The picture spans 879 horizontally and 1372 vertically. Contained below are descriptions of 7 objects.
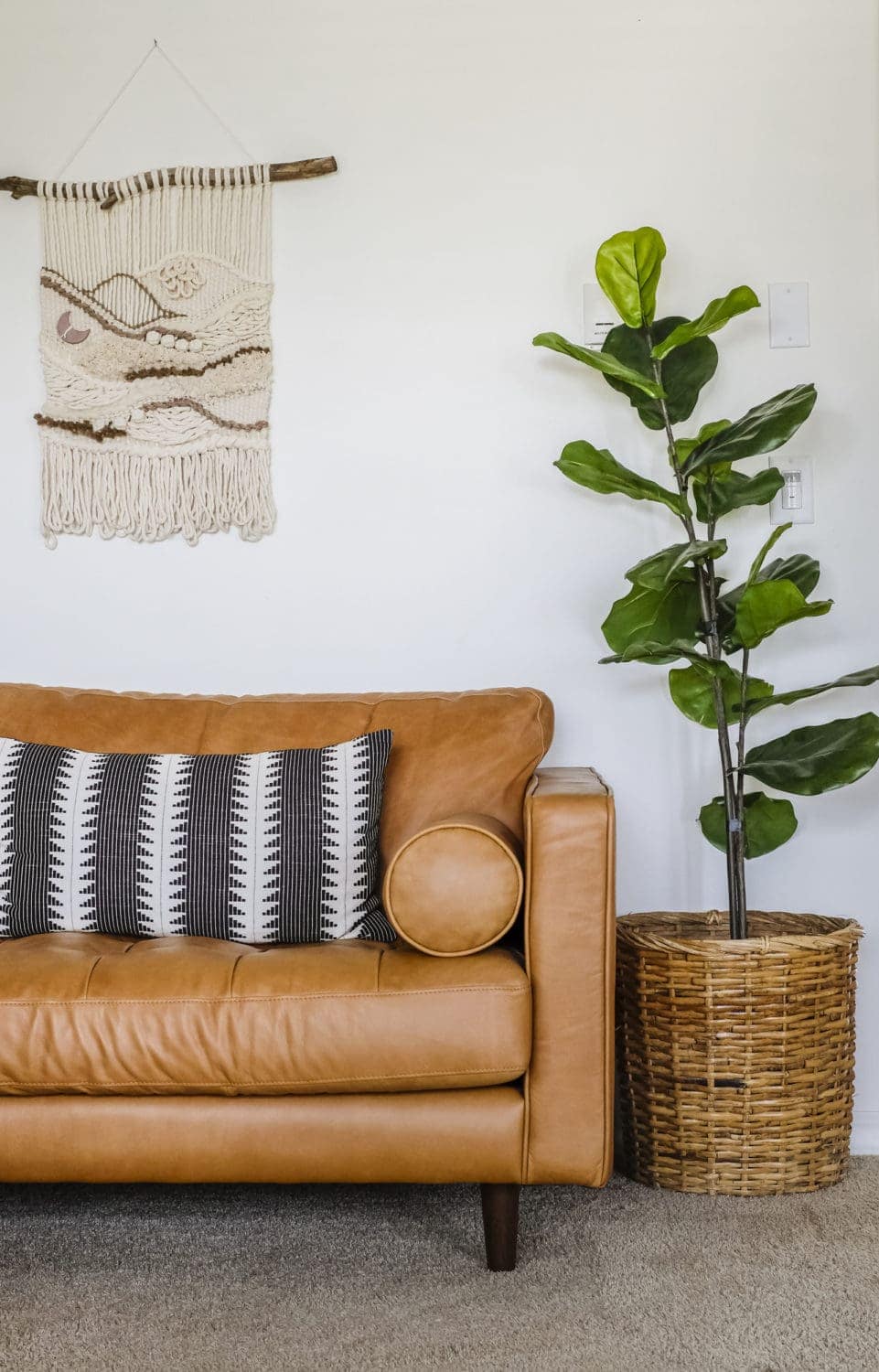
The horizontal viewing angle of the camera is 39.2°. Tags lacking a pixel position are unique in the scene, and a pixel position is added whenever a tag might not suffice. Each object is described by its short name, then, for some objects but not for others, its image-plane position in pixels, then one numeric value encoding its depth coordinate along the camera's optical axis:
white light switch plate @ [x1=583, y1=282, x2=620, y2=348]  2.52
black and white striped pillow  1.95
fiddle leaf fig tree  2.10
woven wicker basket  2.00
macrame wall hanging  2.58
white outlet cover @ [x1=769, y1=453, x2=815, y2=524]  2.48
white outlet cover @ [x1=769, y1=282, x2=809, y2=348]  2.49
